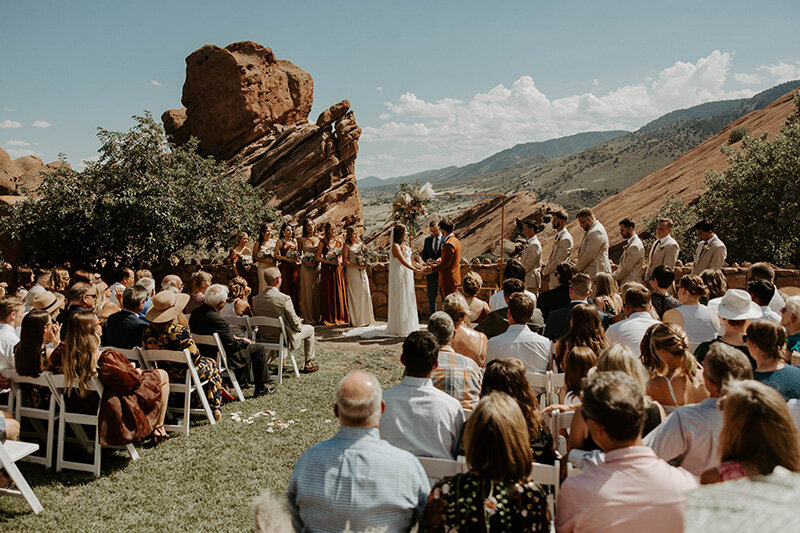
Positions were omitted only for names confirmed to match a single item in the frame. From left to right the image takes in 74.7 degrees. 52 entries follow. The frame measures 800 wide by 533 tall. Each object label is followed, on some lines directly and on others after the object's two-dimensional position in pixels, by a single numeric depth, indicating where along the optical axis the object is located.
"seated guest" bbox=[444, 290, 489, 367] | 4.59
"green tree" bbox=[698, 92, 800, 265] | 12.89
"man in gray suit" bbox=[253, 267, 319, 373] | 6.79
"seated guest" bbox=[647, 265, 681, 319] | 5.50
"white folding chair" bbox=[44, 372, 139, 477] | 4.17
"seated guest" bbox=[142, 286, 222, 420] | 5.16
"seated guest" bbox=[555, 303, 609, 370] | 3.87
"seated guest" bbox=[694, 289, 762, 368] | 3.93
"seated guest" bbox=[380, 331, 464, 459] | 2.97
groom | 8.82
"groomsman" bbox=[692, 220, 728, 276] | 7.51
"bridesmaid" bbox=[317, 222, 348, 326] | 10.39
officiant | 9.13
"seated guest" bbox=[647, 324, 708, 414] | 3.23
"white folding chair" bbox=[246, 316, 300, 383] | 6.56
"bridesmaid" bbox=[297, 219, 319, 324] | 10.67
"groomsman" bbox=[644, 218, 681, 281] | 7.61
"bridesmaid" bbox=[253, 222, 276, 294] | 10.70
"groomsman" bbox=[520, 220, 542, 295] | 8.16
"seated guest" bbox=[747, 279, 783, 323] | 4.85
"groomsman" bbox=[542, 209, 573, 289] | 7.81
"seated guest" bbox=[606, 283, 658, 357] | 4.29
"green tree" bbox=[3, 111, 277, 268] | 12.44
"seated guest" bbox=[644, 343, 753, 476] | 2.61
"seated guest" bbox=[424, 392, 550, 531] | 2.07
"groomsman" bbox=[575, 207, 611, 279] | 7.72
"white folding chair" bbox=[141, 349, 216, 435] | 4.95
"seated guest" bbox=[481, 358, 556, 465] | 2.91
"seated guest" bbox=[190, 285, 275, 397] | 5.89
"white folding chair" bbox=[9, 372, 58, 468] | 4.29
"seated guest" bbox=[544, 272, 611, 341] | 4.98
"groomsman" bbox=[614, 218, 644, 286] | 7.67
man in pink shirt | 2.02
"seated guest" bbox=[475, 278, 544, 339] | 5.27
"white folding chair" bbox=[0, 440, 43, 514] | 3.53
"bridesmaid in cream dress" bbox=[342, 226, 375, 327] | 10.16
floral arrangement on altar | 10.07
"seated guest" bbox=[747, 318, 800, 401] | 3.10
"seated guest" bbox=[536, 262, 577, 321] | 5.86
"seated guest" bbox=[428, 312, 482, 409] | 3.65
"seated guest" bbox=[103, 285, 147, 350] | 5.20
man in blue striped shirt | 2.29
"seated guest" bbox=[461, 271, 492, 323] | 5.93
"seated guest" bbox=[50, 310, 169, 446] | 4.20
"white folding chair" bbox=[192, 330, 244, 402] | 5.82
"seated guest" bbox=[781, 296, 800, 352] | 4.04
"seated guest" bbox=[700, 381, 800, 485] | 1.85
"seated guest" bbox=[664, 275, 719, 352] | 4.83
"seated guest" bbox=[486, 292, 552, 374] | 4.35
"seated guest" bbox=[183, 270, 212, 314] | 6.74
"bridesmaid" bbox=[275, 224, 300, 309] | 10.63
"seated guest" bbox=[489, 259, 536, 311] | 6.06
